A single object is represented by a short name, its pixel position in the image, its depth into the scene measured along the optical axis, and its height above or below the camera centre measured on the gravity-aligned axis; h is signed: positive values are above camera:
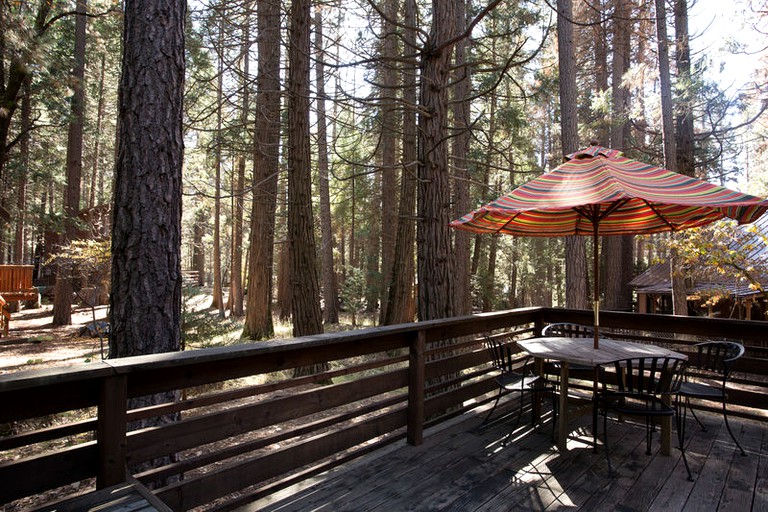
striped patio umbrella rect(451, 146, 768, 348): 3.02 +0.51
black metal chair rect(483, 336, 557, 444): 3.65 -0.94
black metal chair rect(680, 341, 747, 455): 3.47 -0.85
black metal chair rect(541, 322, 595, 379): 4.92 -0.71
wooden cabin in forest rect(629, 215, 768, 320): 7.77 -0.48
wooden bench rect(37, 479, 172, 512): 1.53 -0.81
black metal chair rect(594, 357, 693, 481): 3.08 -0.89
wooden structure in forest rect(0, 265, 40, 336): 14.45 -0.32
